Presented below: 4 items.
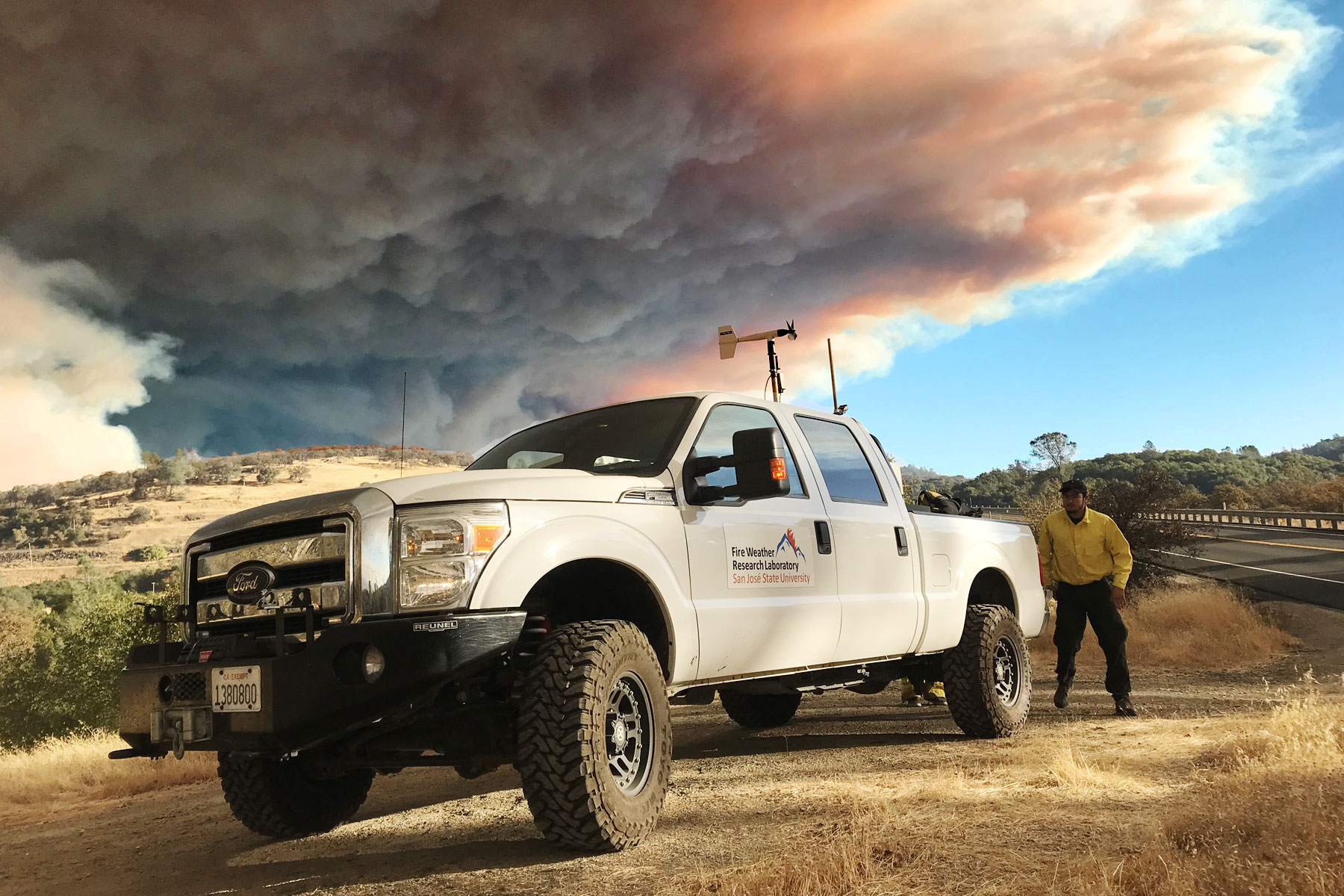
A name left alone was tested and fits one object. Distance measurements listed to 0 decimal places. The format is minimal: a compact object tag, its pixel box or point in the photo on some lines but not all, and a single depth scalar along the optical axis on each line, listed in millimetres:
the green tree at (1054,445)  138750
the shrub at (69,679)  34412
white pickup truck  3670
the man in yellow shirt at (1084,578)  8141
